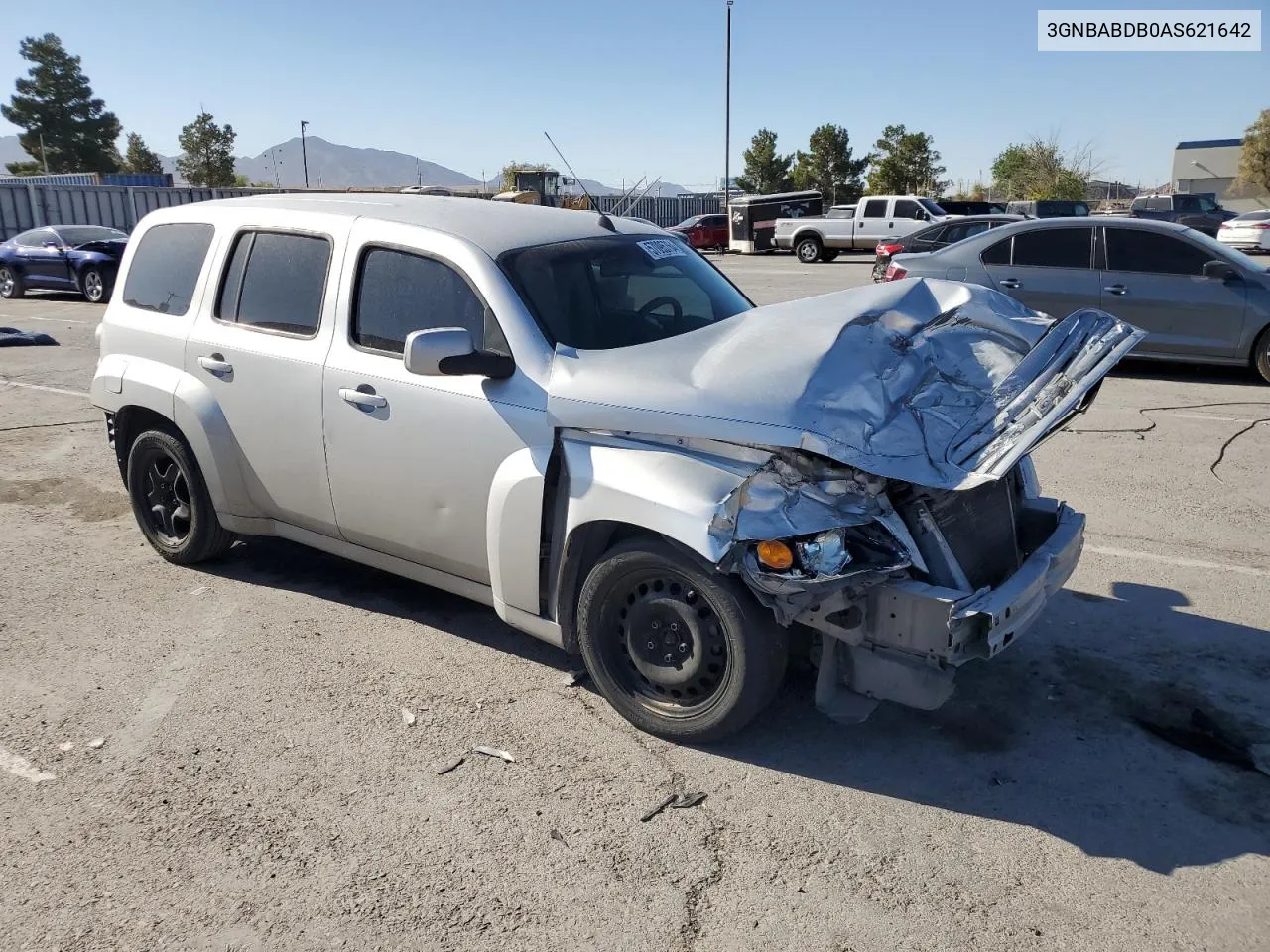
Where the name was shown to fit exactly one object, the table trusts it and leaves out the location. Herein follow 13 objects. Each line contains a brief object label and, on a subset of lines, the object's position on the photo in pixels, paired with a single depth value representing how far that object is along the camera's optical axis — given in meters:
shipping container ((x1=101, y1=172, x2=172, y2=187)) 54.23
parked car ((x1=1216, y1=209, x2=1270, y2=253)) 30.89
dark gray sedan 10.22
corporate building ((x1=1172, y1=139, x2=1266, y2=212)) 80.25
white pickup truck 30.30
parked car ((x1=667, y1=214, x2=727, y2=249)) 39.44
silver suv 3.48
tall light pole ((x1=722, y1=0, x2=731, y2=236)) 42.97
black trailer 34.56
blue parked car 19.72
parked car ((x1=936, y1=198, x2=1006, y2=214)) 31.92
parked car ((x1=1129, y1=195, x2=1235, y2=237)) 33.03
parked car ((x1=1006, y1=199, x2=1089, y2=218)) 32.56
